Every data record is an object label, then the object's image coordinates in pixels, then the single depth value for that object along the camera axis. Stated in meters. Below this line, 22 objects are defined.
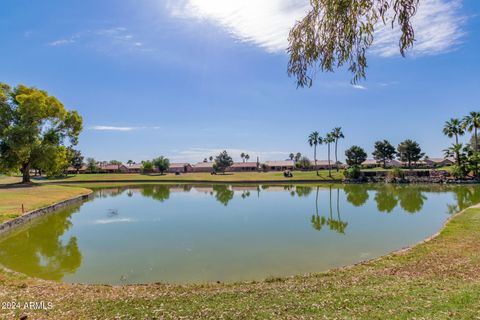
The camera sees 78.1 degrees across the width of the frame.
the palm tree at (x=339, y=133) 82.55
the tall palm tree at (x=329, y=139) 84.22
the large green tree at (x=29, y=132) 40.22
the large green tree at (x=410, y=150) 93.38
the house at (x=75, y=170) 113.54
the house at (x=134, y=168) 134.50
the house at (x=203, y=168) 133.62
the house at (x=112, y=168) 122.37
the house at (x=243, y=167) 127.44
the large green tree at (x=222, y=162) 115.36
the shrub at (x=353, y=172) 65.44
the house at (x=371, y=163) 108.95
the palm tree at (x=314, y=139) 87.47
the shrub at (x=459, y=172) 53.53
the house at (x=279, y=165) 123.32
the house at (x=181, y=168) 133.50
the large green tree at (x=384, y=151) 99.75
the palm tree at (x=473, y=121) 54.28
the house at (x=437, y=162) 105.43
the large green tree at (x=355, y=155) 100.68
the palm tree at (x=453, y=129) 59.53
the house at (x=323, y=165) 120.31
